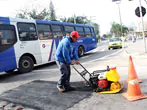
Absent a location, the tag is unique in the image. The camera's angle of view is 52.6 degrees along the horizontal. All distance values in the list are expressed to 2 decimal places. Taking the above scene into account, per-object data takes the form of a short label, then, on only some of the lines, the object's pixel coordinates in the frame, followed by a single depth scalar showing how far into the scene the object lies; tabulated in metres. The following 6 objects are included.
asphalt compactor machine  3.81
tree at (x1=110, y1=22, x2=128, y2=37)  62.98
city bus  6.72
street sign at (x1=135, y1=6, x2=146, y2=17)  8.92
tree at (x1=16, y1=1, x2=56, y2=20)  37.67
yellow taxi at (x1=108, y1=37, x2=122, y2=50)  18.21
